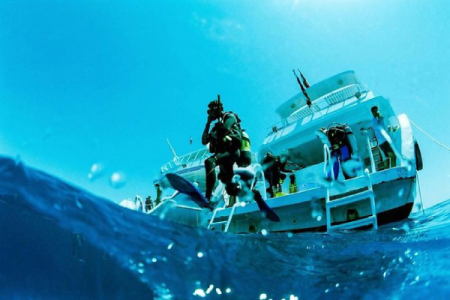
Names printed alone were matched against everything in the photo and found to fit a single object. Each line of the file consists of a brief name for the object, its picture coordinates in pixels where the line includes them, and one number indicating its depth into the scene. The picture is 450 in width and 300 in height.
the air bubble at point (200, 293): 3.69
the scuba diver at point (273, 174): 9.94
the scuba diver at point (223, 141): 5.98
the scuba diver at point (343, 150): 8.27
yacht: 7.38
